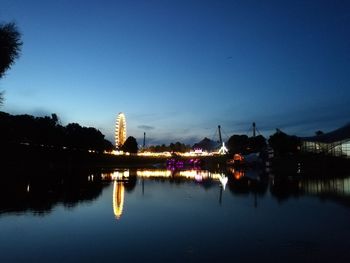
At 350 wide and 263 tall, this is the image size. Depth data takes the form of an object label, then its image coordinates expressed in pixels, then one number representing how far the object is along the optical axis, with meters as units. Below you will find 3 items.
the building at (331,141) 102.44
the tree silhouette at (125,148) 195.49
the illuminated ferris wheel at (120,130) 191.75
